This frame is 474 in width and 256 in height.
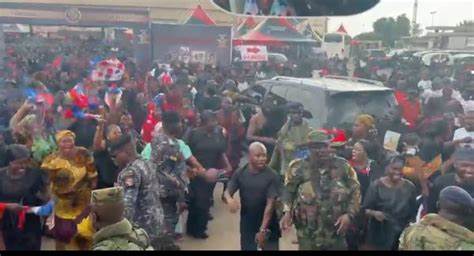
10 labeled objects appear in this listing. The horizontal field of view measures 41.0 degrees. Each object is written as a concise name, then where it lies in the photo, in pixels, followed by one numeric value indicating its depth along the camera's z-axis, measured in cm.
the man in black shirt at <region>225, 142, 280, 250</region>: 553
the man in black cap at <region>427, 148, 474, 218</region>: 511
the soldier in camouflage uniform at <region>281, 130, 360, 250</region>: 507
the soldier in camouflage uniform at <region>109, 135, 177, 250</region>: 475
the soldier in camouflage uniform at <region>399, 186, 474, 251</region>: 363
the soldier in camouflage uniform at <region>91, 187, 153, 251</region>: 343
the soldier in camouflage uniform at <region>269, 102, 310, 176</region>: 705
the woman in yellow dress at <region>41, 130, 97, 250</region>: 539
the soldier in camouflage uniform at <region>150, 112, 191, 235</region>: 543
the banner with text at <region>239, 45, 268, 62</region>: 1927
